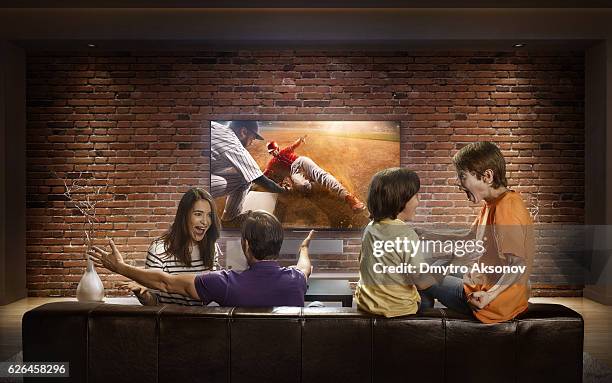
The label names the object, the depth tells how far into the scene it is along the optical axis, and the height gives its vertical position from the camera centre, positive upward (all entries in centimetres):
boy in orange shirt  169 -16
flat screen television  553 +19
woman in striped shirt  226 -21
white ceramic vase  418 -69
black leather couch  168 -44
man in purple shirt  185 -28
